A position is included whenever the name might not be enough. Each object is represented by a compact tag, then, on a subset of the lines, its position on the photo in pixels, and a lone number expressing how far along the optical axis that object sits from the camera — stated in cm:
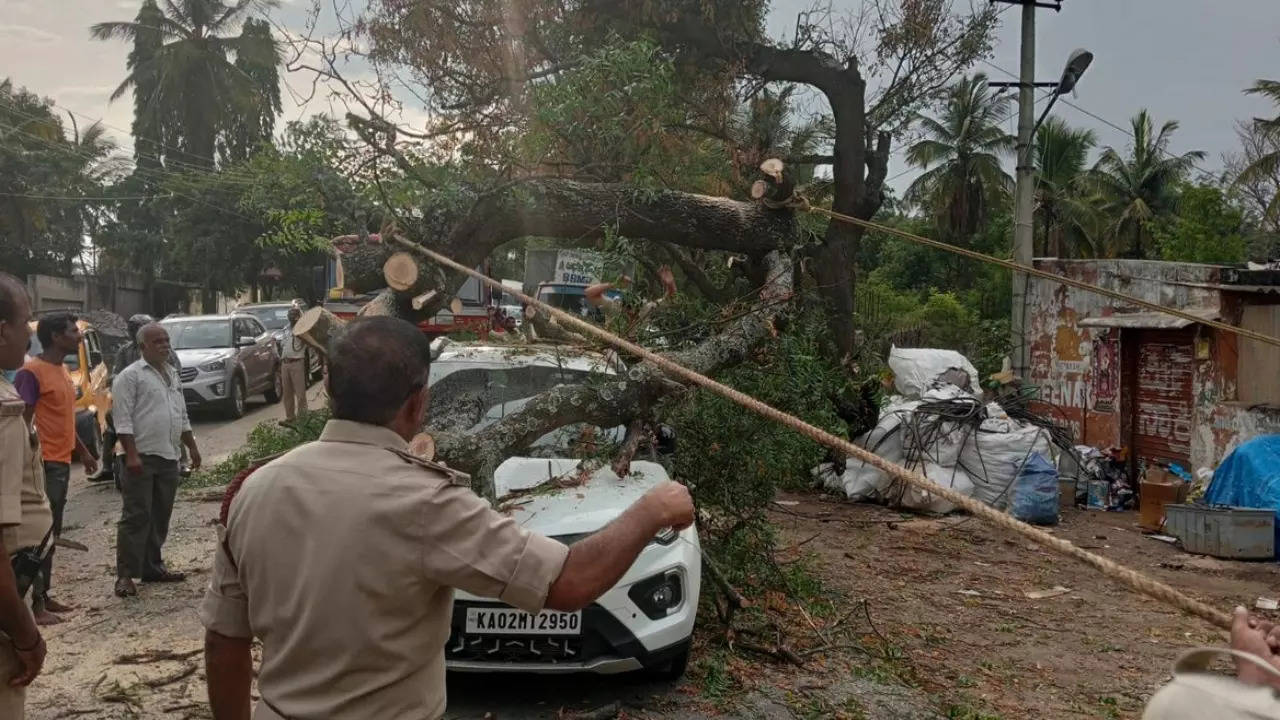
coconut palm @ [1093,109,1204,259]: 3366
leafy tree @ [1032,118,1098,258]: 3225
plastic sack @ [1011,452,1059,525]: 1134
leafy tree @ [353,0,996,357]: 903
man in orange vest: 589
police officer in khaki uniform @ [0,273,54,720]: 236
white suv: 436
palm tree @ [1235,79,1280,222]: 2503
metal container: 951
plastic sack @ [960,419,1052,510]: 1146
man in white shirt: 648
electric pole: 1396
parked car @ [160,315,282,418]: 1477
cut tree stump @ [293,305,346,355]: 522
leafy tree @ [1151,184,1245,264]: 2434
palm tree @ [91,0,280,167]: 3478
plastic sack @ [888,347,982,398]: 1327
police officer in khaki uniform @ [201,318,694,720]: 185
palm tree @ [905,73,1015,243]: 3228
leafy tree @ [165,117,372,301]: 3119
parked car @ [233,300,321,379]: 2034
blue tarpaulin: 991
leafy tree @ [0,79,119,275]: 2995
